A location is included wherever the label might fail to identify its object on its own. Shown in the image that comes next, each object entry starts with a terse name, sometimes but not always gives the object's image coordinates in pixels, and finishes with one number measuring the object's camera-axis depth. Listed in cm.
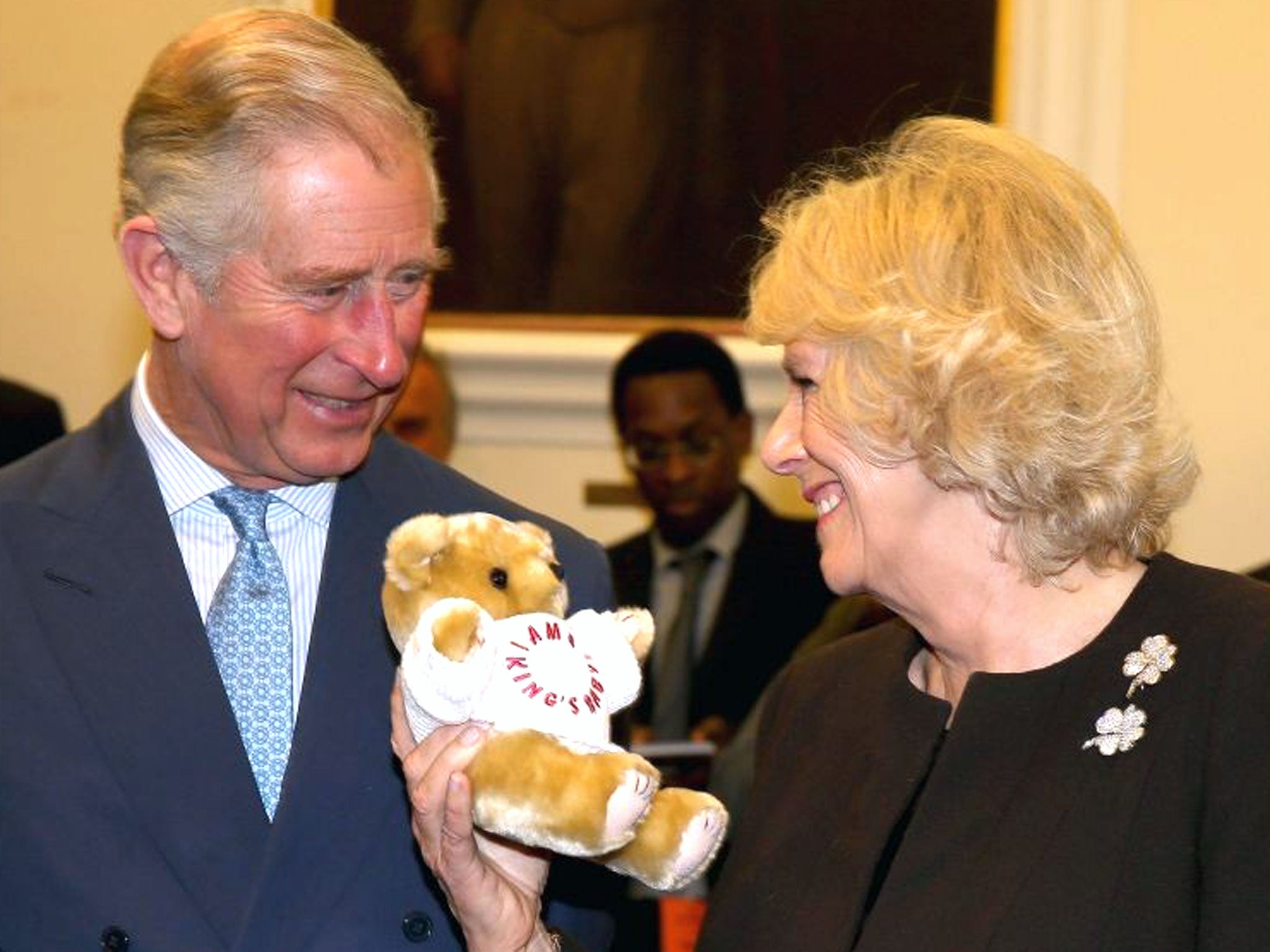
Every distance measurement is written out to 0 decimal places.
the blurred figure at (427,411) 507
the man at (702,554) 457
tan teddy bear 211
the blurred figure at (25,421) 490
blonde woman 219
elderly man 240
